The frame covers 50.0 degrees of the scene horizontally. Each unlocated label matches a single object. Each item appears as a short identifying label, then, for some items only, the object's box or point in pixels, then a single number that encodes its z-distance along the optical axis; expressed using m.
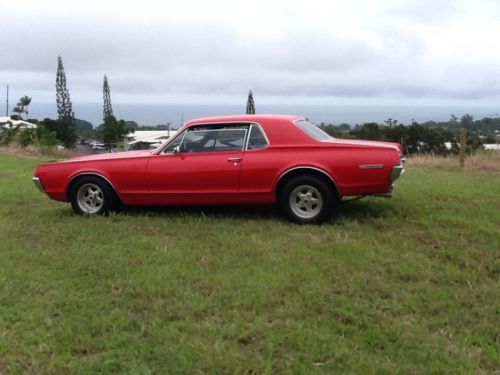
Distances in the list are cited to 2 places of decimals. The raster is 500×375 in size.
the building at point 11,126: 27.91
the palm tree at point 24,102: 65.31
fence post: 14.55
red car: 6.03
